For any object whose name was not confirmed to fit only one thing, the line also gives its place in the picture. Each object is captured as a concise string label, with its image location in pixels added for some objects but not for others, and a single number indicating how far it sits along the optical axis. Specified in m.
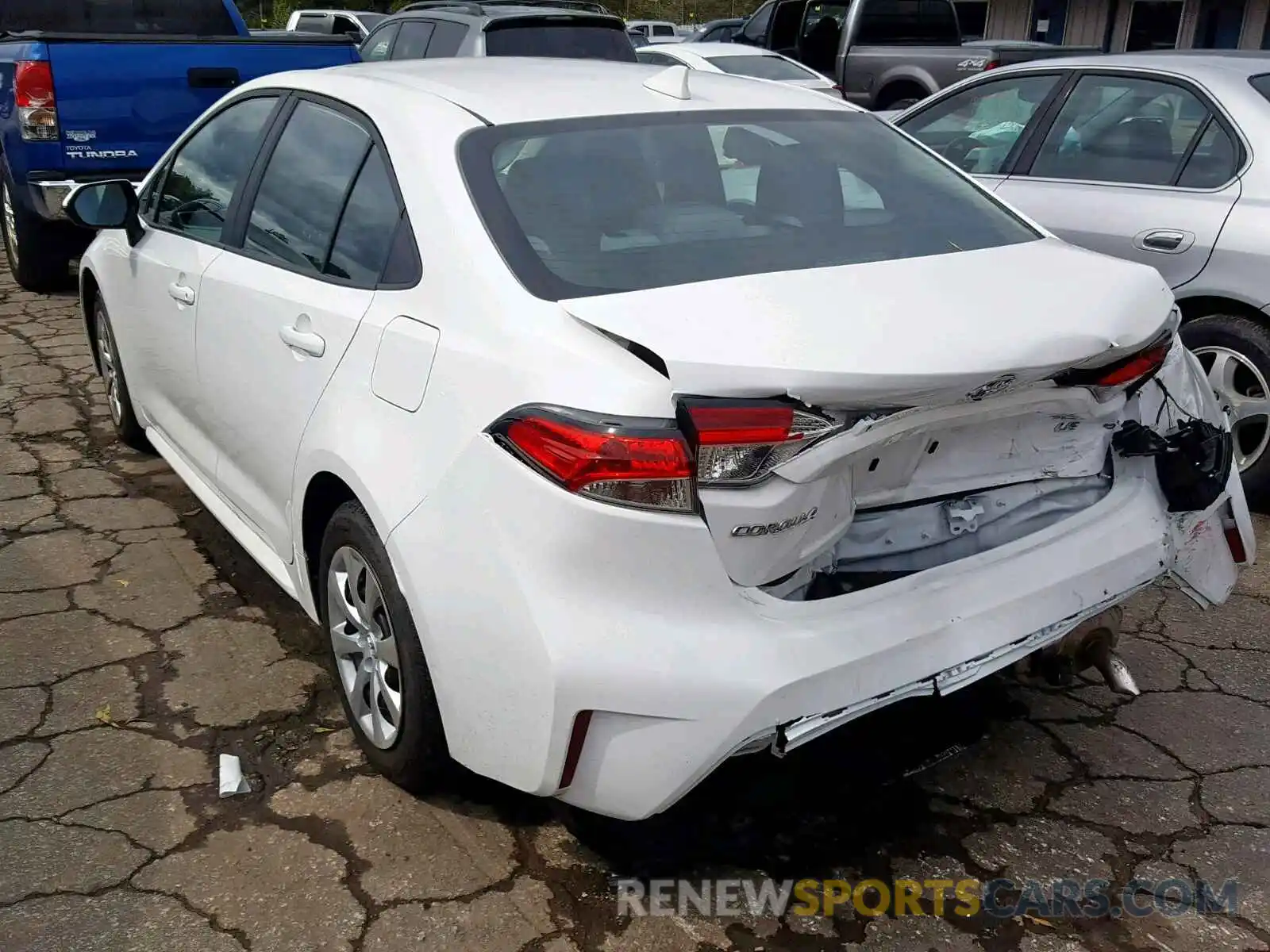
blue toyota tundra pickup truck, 6.89
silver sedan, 4.31
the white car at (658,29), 22.95
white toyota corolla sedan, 2.12
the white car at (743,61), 11.54
